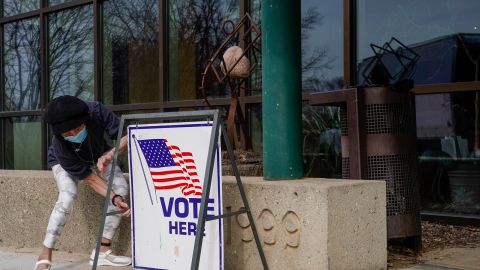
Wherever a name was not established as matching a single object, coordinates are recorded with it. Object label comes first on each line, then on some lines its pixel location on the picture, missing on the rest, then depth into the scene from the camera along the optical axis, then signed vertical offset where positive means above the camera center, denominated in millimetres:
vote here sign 3912 -296
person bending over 4477 -69
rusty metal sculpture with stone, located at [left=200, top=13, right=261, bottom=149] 6345 +818
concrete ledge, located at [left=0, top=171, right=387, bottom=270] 4133 -538
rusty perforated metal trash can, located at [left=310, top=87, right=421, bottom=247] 4930 +10
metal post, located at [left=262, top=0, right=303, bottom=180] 4656 +422
